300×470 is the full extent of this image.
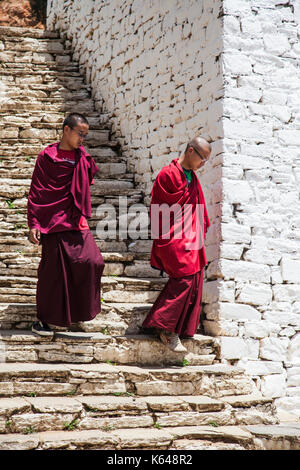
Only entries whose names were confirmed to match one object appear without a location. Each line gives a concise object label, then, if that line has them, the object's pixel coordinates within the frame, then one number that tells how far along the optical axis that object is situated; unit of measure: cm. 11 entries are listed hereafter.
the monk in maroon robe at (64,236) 963
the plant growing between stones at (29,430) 788
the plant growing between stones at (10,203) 1314
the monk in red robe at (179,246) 996
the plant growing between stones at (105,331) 1025
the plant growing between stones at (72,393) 889
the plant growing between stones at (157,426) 859
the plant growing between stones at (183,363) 1009
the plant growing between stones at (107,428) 829
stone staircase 809
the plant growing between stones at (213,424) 893
